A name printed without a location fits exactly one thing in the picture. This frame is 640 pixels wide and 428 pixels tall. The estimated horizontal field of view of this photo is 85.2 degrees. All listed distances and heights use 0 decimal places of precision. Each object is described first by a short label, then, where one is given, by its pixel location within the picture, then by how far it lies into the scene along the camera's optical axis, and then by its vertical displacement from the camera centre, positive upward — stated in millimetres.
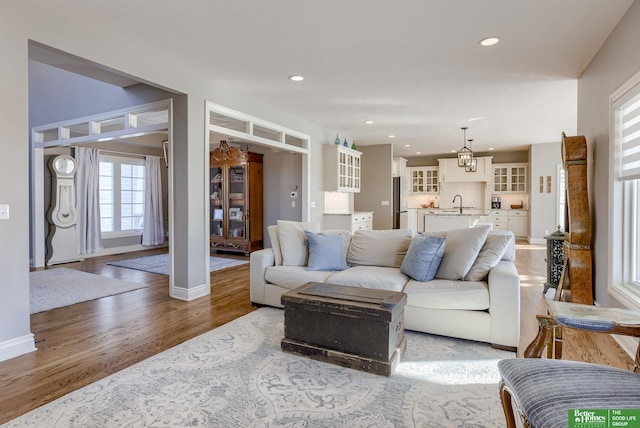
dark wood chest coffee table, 2256 -800
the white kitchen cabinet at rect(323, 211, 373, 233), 6750 -214
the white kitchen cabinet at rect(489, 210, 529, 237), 9766 -276
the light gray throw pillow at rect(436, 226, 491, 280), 3016 -371
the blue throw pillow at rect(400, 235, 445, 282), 3074 -439
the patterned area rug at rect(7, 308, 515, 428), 1805 -1077
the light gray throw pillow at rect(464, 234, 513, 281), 2961 -406
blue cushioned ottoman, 1099 -603
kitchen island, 6383 -197
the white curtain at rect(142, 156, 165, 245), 7656 +115
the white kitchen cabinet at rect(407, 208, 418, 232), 10356 -234
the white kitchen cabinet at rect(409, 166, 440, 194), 10891 +975
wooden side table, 1448 -473
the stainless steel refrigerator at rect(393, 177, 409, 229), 9023 +112
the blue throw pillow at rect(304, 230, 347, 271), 3531 -438
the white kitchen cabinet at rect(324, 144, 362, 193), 6746 +840
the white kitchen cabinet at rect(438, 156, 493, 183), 10070 +1157
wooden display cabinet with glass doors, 6996 +191
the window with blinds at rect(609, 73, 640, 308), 2730 +62
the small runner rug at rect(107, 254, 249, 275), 5658 -931
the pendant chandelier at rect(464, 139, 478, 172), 6844 +874
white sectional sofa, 2693 -600
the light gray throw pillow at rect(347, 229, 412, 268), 3607 -401
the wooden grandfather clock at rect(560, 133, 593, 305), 3387 -116
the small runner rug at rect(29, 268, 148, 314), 3881 -993
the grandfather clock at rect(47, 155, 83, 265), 5965 -67
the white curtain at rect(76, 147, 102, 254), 6566 +199
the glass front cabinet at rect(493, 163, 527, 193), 9828 +934
